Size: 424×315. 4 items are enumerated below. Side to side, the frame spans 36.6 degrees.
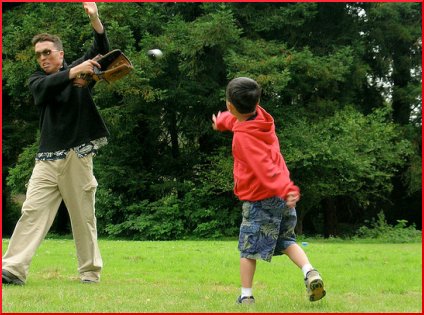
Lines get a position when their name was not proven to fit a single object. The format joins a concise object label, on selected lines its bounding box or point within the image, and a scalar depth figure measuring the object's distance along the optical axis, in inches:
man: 229.5
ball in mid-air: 272.5
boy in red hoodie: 183.5
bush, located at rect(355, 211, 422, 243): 788.0
